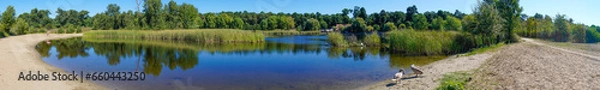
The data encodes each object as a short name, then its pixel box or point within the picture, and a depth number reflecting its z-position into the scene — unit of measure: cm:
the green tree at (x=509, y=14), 2744
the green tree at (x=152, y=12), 6850
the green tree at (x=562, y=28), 3107
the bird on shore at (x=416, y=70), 1183
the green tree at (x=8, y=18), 4786
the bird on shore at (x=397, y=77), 1075
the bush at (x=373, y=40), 3347
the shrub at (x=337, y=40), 3336
